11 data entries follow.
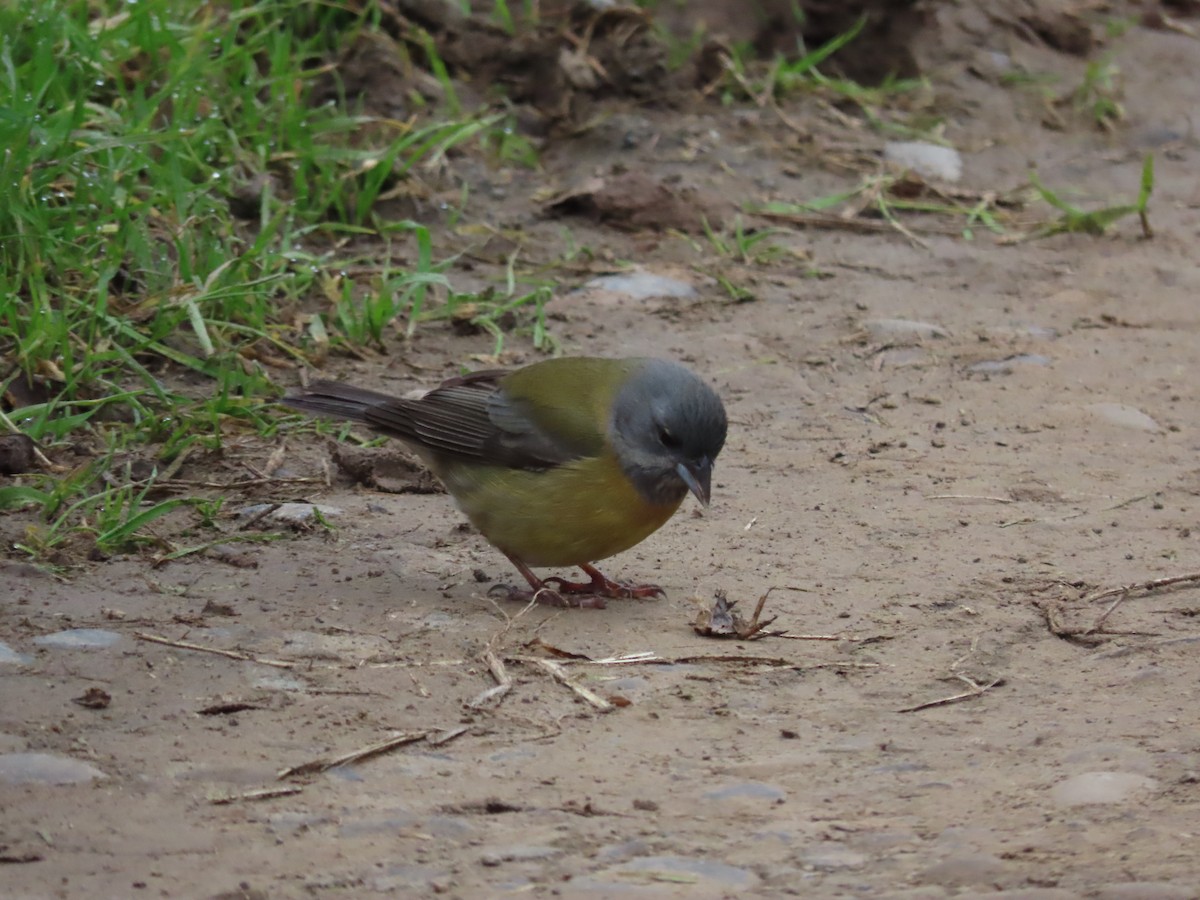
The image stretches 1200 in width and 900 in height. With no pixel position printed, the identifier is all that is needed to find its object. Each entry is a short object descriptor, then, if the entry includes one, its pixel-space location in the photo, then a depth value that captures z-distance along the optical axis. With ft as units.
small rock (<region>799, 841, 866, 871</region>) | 20.93
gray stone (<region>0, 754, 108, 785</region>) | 22.76
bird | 31.65
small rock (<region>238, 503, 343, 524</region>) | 34.63
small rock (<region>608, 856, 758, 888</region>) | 20.54
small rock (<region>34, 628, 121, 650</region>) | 27.48
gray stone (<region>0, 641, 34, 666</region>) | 26.63
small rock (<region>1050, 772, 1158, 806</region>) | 22.50
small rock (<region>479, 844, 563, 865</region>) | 20.92
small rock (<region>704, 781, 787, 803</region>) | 23.09
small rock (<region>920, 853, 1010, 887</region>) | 20.25
